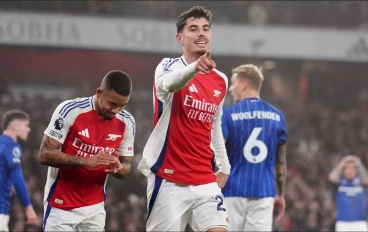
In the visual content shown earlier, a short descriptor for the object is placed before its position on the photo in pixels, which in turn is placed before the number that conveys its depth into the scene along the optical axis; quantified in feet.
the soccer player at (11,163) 53.67
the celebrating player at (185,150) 34.45
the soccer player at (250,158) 48.75
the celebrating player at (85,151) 35.22
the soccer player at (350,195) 79.51
